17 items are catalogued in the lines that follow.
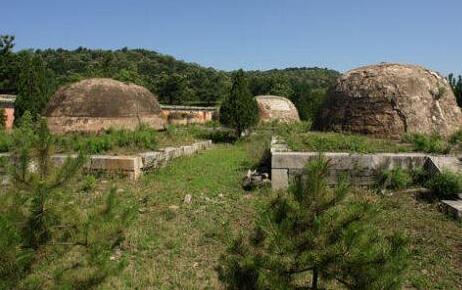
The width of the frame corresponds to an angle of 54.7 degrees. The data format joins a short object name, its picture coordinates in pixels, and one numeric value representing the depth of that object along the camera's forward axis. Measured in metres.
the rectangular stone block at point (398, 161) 7.98
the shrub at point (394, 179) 7.57
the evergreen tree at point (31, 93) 26.06
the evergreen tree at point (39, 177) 3.26
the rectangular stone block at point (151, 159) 9.61
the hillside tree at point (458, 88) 23.17
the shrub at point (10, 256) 2.44
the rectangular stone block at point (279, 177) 8.23
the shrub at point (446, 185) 6.78
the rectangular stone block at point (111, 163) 9.05
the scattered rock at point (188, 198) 7.10
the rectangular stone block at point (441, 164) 7.39
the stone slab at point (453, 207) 5.98
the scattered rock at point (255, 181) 8.25
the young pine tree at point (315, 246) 2.75
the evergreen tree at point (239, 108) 18.88
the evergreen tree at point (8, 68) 41.44
